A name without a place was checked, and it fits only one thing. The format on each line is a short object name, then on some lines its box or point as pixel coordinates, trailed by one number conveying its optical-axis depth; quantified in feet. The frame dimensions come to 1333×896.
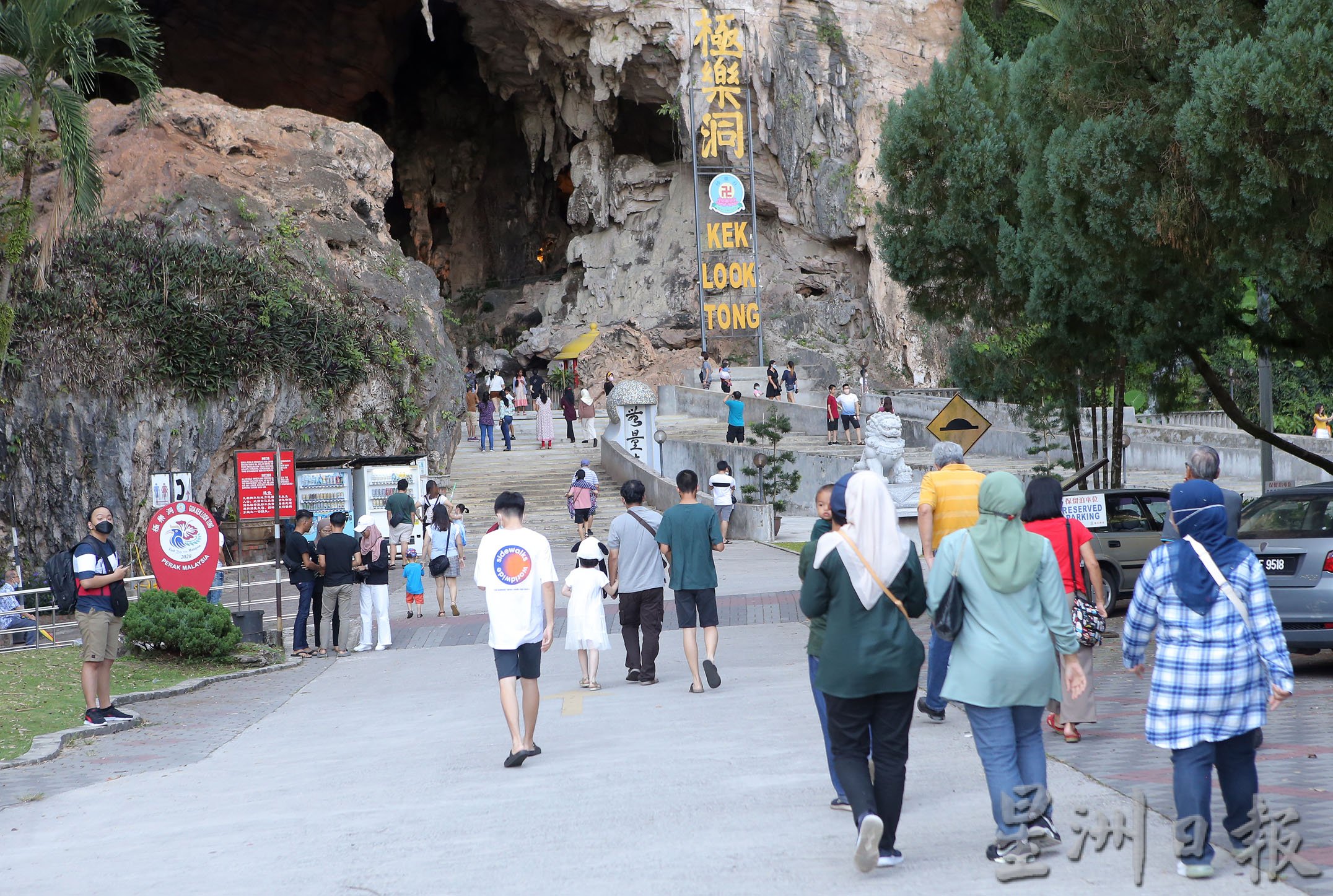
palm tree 51.96
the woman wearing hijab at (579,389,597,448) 112.16
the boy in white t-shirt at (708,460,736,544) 75.77
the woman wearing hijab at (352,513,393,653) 43.70
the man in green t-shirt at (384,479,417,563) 63.93
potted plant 81.56
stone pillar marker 93.45
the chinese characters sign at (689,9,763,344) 148.25
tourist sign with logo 42.32
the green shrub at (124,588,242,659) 41.16
